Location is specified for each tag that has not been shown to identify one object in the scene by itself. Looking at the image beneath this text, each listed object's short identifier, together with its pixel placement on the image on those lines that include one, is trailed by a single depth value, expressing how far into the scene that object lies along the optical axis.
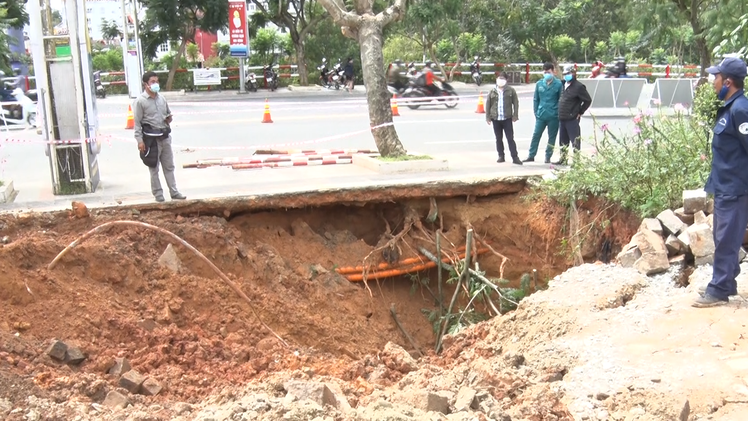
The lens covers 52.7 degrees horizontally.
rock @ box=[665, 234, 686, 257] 6.86
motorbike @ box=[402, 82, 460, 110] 21.04
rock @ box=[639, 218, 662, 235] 7.05
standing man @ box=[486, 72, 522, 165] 11.97
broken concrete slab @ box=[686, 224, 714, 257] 6.61
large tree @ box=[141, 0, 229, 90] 27.83
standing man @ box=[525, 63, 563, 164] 11.84
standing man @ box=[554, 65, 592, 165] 11.32
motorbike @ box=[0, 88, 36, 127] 19.09
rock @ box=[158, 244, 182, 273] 7.89
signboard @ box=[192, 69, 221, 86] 28.56
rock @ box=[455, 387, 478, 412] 4.57
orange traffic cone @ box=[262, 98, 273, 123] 18.67
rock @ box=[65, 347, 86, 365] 5.95
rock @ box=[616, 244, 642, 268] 7.00
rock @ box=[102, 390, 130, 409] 4.96
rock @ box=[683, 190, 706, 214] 7.00
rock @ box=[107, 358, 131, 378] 5.87
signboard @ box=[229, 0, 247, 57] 27.09
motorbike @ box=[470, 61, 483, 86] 30.88
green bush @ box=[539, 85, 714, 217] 7.93
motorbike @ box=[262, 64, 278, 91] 29.22
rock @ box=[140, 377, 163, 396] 5.46
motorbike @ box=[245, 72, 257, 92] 28.73
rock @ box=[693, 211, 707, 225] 6.87
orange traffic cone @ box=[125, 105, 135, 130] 17.77
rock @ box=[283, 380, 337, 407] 4.52
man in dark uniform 5.49
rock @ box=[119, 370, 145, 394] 5.49
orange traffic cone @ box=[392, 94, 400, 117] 19.67
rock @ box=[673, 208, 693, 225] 7.16
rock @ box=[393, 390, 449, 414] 4.54
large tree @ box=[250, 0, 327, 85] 29.31
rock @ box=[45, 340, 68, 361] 5.86
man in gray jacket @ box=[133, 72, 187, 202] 8.81
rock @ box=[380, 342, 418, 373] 6.31
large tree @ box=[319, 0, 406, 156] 11.51
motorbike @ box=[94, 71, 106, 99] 27.41
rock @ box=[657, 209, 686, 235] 6.99
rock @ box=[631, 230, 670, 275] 6.77
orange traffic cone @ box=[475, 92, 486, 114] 20.25
